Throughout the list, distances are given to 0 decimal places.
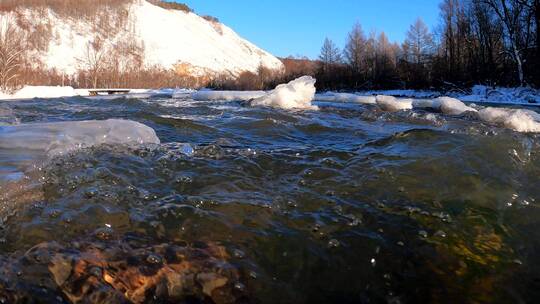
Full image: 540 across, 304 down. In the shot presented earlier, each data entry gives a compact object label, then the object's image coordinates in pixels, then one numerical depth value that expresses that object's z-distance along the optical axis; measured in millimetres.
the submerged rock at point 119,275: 1762
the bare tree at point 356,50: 46075
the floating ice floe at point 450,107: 11048
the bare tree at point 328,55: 50531
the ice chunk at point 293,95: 11219
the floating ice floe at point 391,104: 12430
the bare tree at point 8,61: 31162
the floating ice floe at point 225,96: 19544
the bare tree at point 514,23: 30188
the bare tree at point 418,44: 48688
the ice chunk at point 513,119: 6832
